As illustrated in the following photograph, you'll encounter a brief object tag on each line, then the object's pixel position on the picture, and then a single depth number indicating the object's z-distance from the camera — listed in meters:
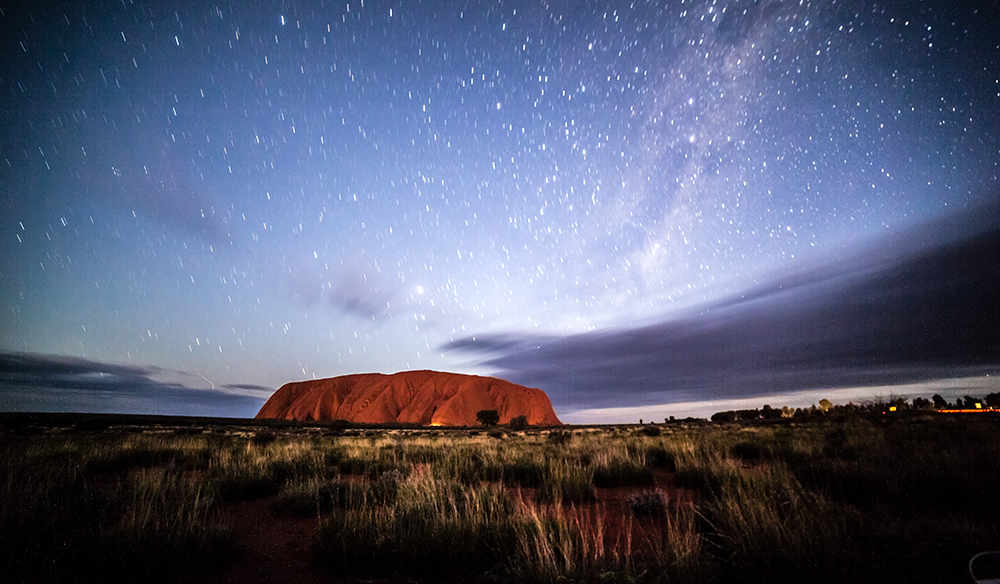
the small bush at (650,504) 5.85
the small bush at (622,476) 8.39
